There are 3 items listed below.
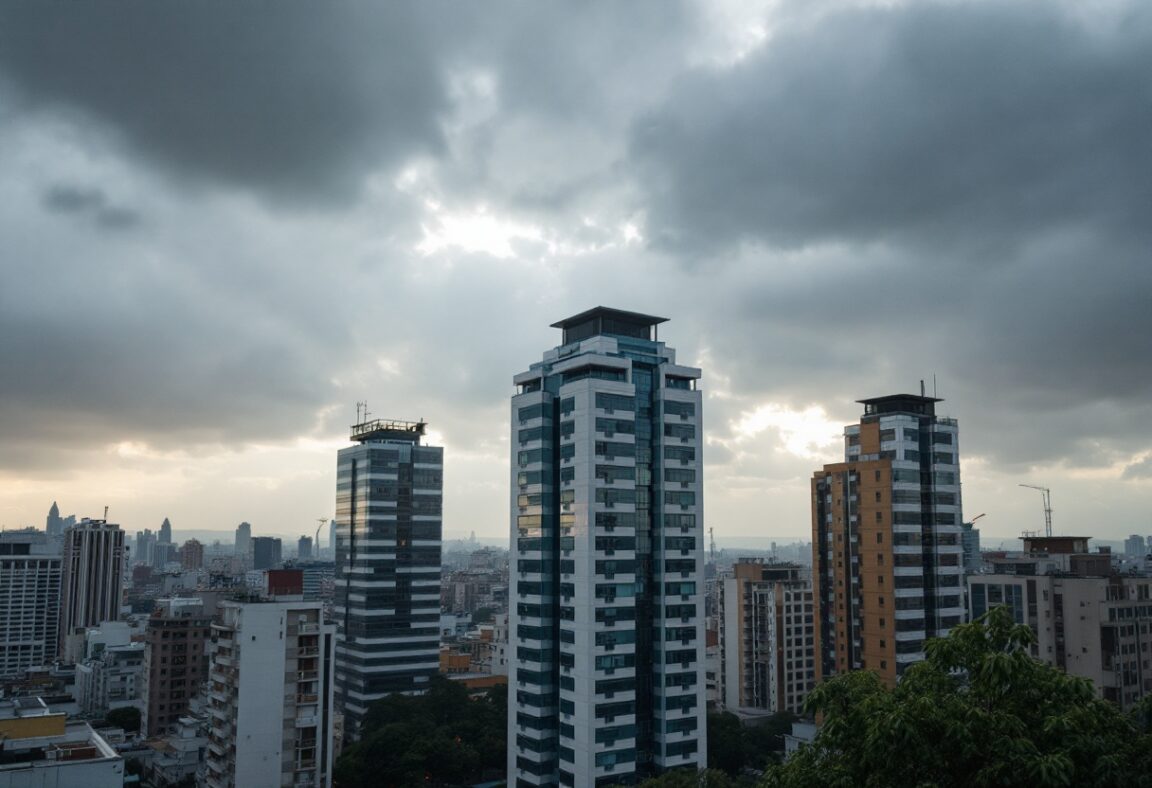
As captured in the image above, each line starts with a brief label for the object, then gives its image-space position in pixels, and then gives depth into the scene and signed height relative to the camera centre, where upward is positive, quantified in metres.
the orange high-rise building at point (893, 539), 91.00 -3.27
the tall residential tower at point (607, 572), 78.38 -6.05
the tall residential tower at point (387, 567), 129.50 -9.21
